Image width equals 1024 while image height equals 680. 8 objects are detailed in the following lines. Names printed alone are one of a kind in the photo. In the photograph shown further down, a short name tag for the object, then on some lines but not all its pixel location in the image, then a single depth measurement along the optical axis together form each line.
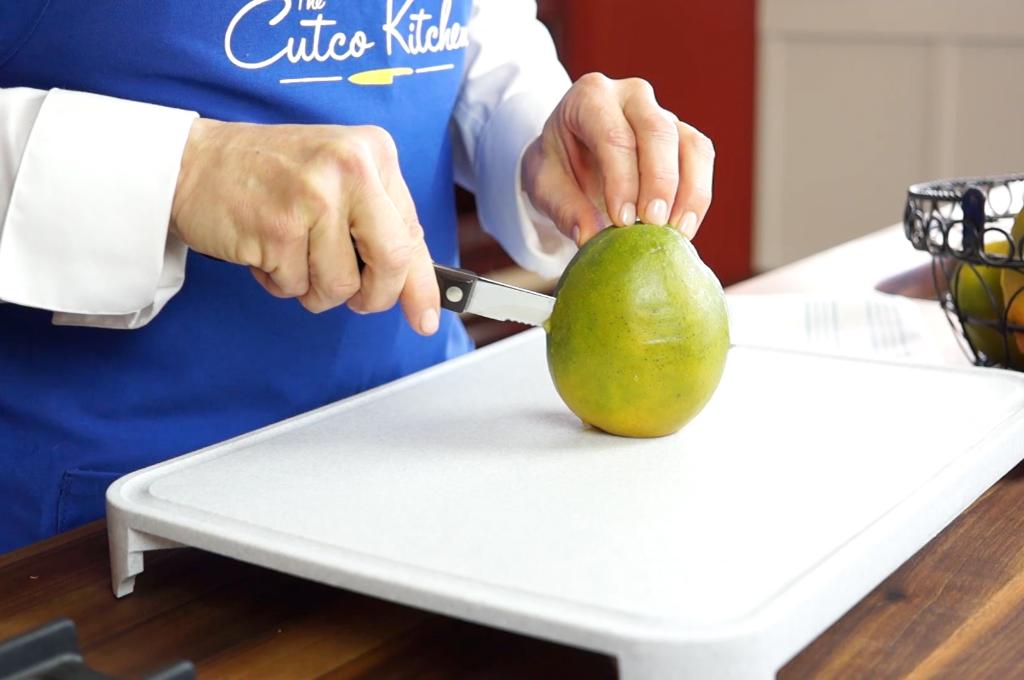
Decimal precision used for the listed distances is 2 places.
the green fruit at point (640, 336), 1.03
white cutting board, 0.87
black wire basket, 1.13
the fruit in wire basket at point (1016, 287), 1.11
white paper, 1.31
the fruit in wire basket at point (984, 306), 1.17
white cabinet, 3.32
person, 1.02
